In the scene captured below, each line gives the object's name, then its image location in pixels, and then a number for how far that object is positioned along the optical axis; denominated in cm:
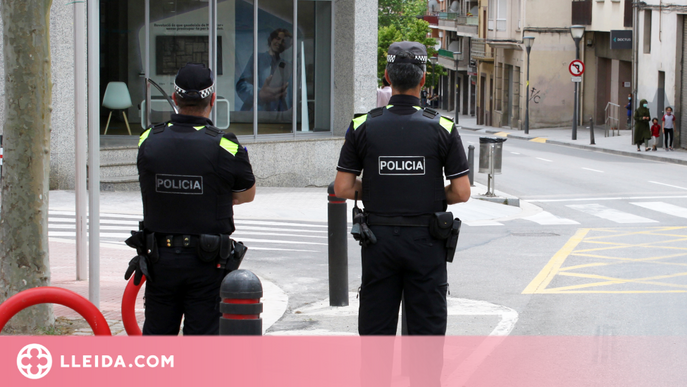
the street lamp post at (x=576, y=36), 3872
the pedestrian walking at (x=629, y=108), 3924
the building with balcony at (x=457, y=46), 6719
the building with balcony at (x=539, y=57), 4919
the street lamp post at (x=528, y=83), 4634
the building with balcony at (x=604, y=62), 4359
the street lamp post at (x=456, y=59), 5911
